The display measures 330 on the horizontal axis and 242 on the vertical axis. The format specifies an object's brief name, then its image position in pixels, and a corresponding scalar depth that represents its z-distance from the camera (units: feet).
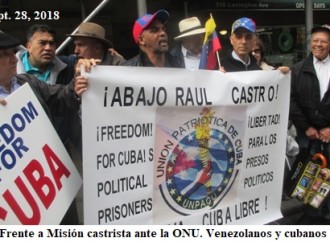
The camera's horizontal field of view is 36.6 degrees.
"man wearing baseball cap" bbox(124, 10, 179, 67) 10.52
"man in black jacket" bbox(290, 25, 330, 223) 13.15
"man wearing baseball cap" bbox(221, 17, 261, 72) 11.93
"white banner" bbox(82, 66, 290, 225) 8.37
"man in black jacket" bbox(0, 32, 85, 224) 8.17
